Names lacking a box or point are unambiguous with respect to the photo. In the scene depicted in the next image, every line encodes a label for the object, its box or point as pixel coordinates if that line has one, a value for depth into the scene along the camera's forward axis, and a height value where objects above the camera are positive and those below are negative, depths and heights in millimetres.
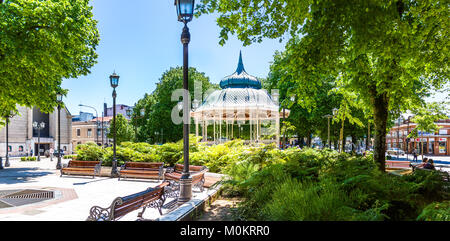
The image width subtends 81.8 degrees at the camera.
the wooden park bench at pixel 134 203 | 4426 -1395
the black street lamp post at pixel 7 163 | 23141 -2781
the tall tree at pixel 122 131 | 48531 +25
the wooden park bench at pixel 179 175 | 8553 -1701
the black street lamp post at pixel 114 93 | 13859 +2194
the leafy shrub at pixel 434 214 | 3279 -1124
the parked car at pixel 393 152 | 46425 -4030
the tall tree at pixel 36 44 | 11750 +4263
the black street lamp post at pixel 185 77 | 6520 +1407
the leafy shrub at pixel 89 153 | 15828 -1330
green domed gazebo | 17844 +2142
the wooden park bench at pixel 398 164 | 16688 -2241
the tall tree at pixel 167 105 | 37156 +3853
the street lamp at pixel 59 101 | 18397 +2224
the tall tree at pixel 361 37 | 5234 +2233
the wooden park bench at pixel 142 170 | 12116 -1874
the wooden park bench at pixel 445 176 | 7116 -1292
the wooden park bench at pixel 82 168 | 13547 -1947
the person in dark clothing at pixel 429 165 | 11550 -1610
